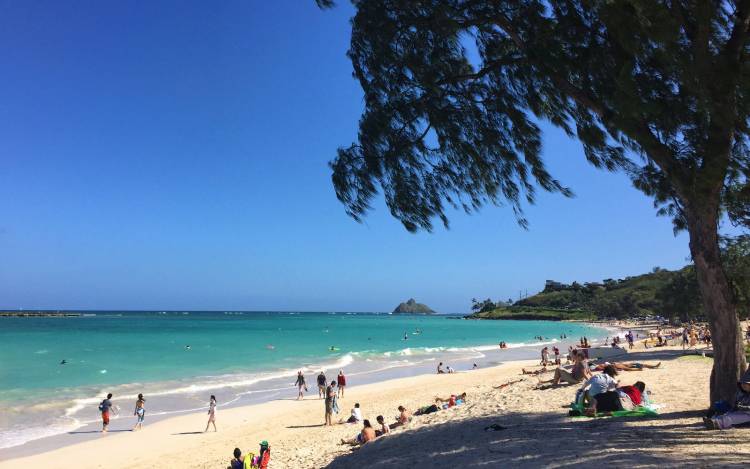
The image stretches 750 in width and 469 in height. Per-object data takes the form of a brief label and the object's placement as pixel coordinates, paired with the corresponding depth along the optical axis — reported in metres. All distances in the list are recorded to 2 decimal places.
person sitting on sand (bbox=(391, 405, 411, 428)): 12.33
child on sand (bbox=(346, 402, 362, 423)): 14.91
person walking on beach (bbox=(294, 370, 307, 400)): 20.38
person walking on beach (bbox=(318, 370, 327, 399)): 20.30
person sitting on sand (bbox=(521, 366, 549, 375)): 22.36
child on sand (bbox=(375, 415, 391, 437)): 11.61
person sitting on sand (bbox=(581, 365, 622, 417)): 8.58
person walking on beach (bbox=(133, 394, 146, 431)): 15.53
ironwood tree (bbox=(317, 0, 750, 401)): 5.28
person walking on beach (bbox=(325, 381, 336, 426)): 15.08
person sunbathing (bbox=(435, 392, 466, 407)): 14.60
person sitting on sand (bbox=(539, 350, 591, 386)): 13.97
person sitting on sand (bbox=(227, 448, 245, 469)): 9.55
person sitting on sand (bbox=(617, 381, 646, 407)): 8.87
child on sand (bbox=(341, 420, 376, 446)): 10.98
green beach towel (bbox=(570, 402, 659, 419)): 8.07
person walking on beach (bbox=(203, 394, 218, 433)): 15.08
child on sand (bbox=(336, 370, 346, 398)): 20.59
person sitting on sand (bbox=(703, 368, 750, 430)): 6.05
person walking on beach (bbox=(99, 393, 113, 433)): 15.04
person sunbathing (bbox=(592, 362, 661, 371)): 15.88
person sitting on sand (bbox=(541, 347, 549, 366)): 28.15
